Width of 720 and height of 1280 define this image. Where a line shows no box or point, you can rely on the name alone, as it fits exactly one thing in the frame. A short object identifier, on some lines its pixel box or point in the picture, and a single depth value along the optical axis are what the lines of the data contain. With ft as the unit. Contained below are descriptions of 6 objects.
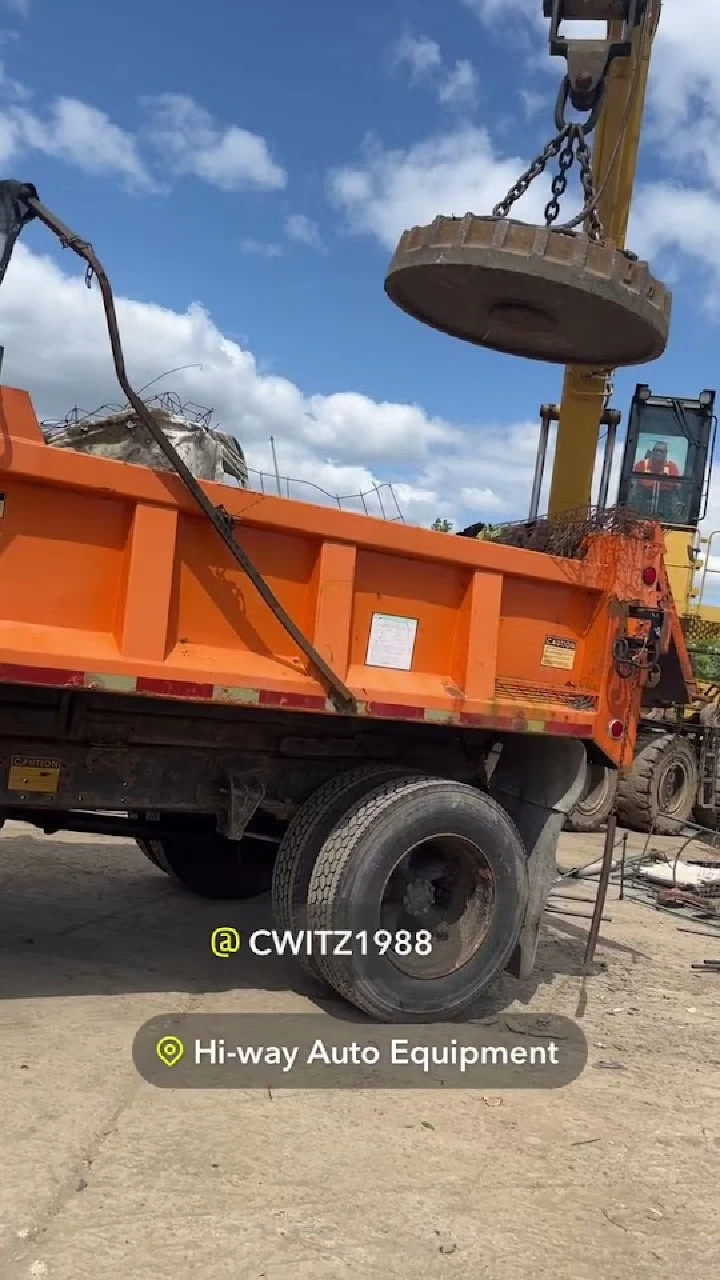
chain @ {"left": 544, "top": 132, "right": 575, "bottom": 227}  16.44
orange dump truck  11.38
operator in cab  36.58
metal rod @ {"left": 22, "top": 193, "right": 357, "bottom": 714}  10.96
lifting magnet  14.42
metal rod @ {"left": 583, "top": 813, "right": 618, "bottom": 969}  15.67
